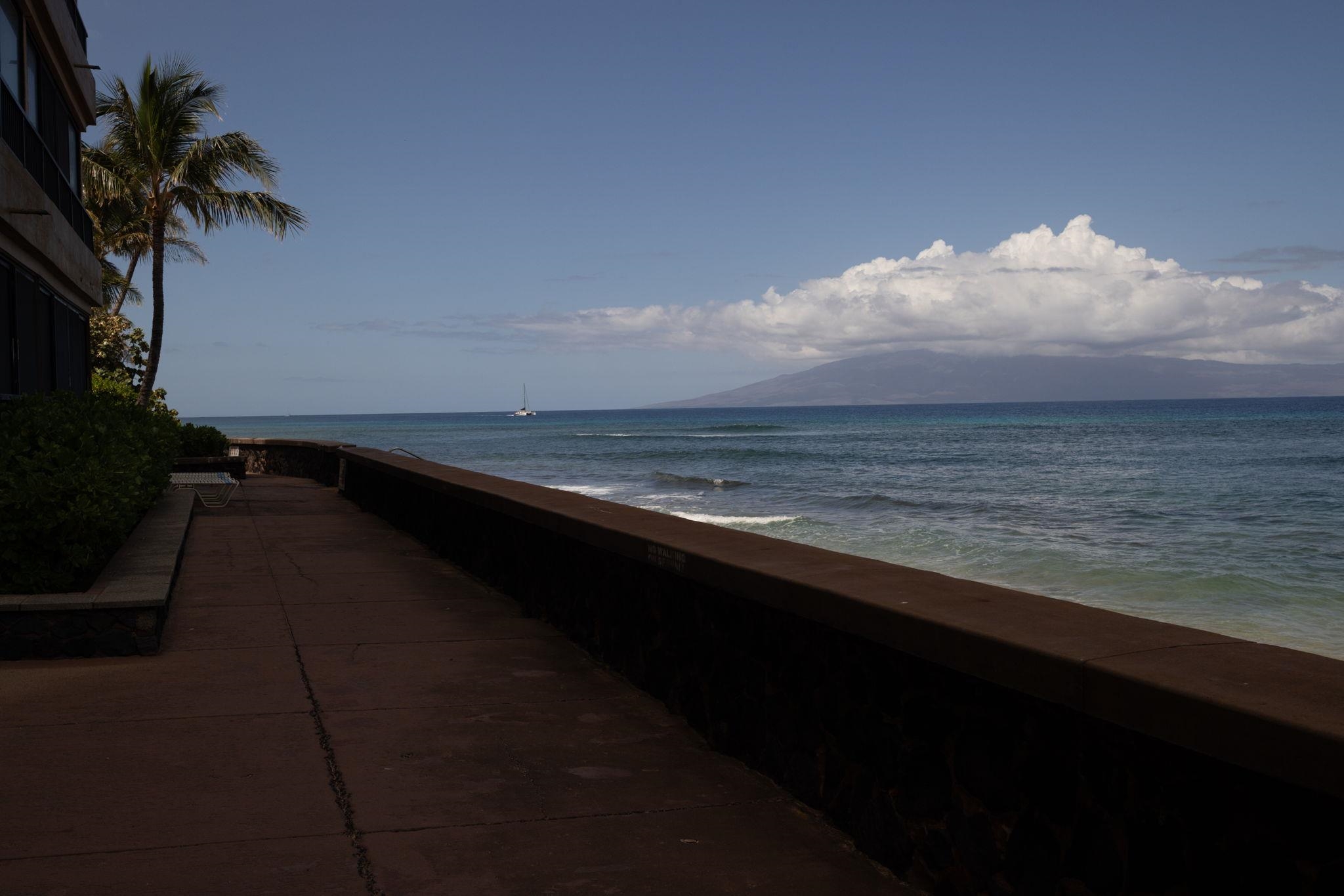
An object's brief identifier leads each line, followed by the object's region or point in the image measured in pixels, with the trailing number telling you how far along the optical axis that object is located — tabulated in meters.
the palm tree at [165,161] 27.12
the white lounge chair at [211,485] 16.23
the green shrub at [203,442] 22.42
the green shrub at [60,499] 6.84
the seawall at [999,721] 2.31
